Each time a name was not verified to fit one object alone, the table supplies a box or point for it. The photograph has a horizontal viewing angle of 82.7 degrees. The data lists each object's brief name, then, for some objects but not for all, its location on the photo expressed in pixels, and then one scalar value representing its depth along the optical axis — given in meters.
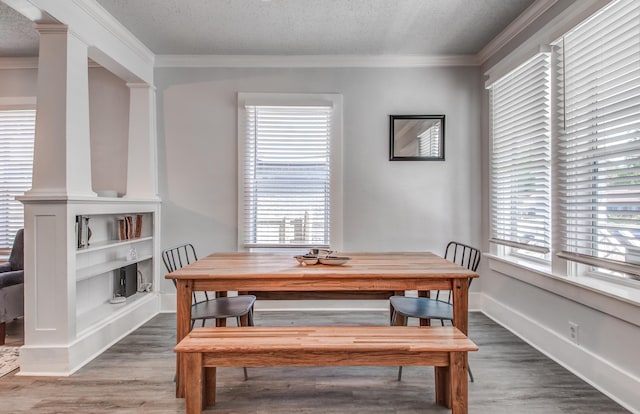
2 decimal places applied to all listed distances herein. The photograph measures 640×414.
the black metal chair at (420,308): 2.39
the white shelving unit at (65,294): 2.55
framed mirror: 4.00
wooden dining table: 2.18
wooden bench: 1.82
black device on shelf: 3.71
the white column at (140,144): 3.83
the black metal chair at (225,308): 2.37
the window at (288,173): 4.02
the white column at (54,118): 2.58
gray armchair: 3.02
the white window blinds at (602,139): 2.08
